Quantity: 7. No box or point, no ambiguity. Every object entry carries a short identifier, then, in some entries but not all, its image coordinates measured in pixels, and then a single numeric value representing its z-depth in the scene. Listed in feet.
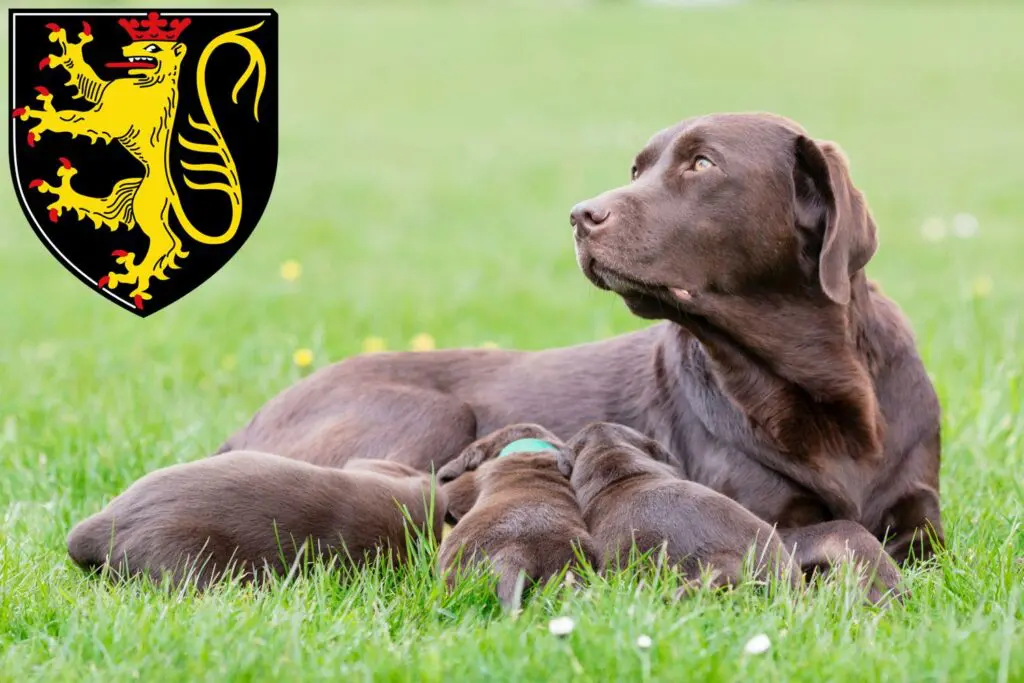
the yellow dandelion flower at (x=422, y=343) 44.98
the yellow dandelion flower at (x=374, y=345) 45.27
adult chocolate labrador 27.32
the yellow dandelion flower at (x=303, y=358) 41.81
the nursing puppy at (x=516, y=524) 23.34
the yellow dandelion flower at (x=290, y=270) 49.34
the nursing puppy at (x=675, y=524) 23.27
